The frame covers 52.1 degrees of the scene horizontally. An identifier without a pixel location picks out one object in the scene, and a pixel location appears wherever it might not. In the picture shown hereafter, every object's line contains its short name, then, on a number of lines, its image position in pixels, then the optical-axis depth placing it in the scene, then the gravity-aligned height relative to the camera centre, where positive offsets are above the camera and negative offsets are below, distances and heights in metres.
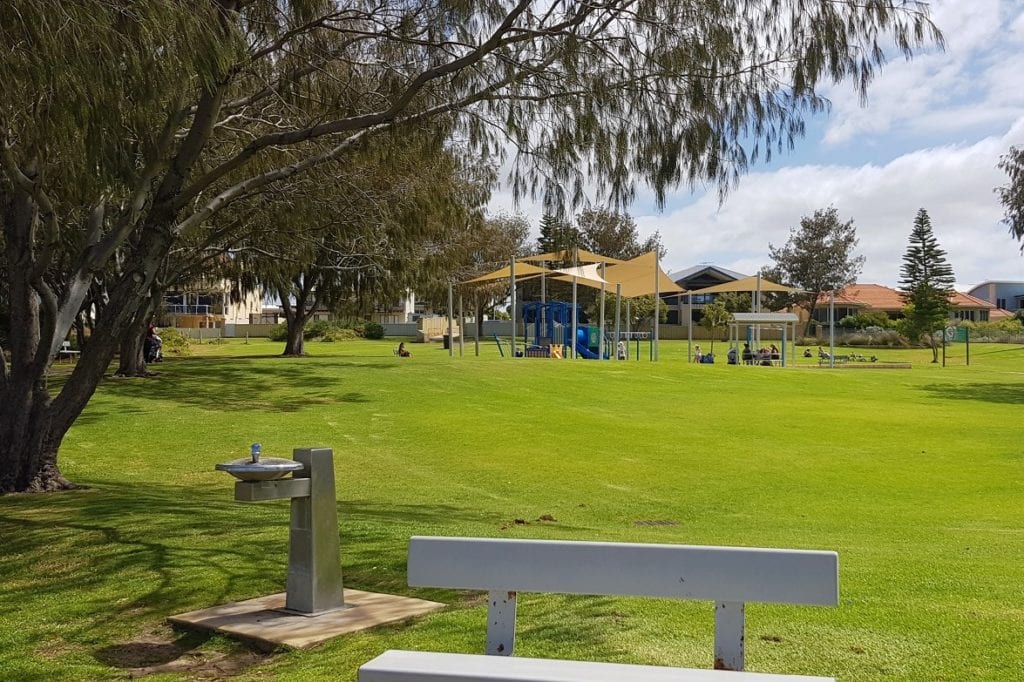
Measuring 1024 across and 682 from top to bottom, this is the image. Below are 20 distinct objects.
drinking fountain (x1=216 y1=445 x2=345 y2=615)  5.84 -1.07
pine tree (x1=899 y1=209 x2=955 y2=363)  79.50 +4.99
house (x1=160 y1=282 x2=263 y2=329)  78.38 +1.35
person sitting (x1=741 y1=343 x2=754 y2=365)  39.94 -1.08
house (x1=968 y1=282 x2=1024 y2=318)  112.89 +3.74
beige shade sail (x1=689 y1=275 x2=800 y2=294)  43.97 +1.80
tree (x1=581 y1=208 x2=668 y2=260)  84.06 +7.03
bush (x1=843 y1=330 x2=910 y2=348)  61.03 -0.62
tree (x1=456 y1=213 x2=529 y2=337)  63.09 +5.06
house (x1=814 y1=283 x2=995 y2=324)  85.69 +2.07
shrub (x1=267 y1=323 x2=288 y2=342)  62.25 -0.27
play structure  37.81 +0.86
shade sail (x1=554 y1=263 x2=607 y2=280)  36.58 +2.01
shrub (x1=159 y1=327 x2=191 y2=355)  41.25 -0.57
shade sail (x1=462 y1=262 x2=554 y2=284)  38.38 +2.16
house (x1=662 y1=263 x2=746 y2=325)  80.06 +3.88
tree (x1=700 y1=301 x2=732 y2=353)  61.34 +0.75
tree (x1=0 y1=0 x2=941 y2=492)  6.44 +1.85
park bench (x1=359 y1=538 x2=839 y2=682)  3.39 -0.94
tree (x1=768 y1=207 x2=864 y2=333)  84.88 +5.73
